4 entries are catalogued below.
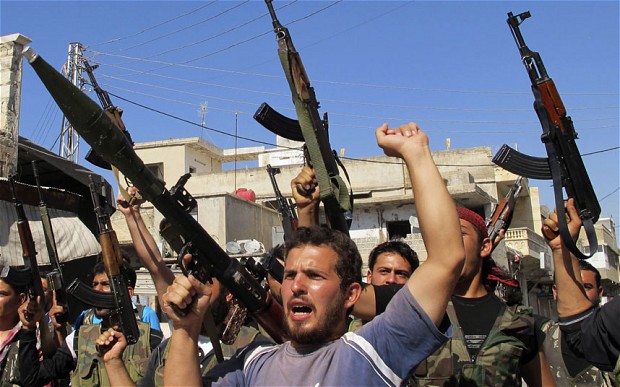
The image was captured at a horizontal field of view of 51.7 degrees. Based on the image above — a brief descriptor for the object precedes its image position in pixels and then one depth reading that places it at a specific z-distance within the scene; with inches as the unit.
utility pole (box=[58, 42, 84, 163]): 704.2
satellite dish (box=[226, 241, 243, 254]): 855.5
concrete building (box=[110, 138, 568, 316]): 991.6
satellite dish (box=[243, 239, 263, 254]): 871.1
